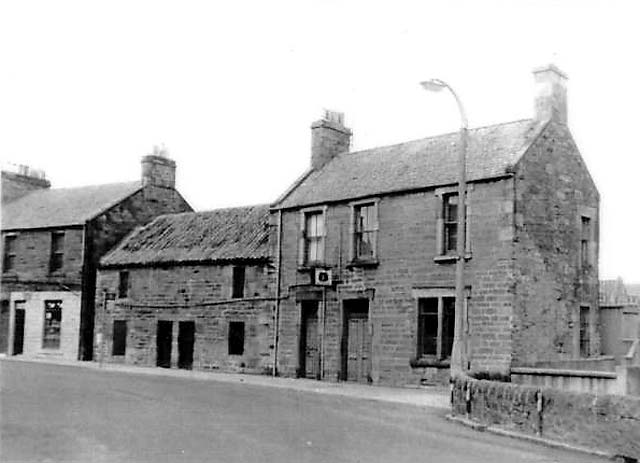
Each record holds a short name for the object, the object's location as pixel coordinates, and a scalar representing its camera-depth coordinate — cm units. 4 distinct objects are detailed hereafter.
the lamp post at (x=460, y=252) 1697
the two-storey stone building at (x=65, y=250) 3522
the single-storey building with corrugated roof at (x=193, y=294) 2877
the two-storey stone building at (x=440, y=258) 2195
